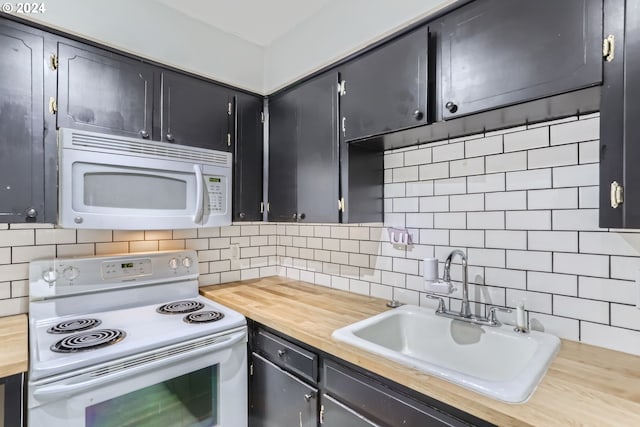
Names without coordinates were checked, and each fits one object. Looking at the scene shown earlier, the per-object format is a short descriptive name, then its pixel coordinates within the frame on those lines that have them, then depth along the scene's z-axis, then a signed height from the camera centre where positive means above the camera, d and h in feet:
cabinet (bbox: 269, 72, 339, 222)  5.58 +1.13
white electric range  3.80 -1.76
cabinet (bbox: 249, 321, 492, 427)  3.26 -2.22
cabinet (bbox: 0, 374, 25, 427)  3.49 -2.04
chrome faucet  4.47 -1.36
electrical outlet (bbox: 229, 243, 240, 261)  7.63 -0.90
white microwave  4.58 +0.47
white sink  2.98 -1.66
